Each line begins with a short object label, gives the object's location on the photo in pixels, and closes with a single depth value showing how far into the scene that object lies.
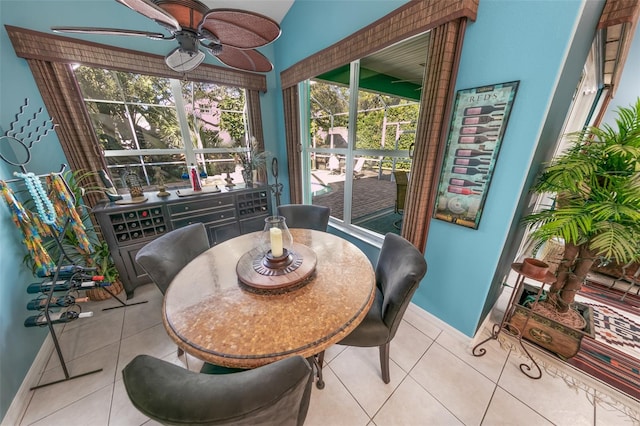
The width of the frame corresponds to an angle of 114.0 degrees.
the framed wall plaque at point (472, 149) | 1.21
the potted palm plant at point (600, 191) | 1.06
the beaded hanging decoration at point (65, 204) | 1.52
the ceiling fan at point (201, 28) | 0.81
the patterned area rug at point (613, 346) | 1.36
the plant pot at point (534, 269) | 1.31
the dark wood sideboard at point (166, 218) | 1.96
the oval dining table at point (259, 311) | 0.74
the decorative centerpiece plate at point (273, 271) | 1.02
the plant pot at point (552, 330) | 1.41
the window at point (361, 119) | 2.15
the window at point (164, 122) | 2.33
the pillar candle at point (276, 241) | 1.09
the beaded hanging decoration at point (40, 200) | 1.33
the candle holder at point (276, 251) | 1.11
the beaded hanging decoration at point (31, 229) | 1.34
